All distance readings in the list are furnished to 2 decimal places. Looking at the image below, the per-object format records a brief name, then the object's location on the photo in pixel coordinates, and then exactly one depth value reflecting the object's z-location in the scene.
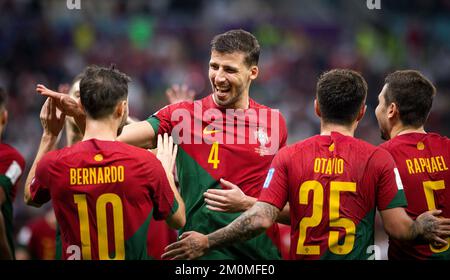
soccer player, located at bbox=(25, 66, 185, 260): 10.28
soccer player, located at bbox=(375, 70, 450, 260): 11.75
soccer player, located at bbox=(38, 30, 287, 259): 12.45
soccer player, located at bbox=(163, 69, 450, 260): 10.50
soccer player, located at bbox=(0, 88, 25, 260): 13.58
